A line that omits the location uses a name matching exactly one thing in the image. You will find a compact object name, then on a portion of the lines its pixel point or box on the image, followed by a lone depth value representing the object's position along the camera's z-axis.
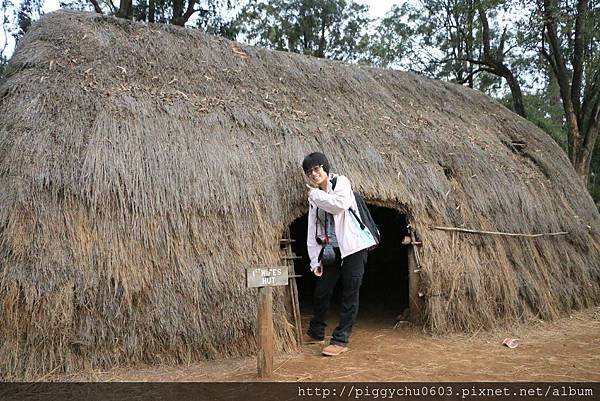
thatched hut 4.20
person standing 4.61
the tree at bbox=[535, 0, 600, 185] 10.62
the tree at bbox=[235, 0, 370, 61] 20.58
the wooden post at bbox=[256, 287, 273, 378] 3.98
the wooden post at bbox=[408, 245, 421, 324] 5.89
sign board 3.87
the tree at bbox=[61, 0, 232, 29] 15.10
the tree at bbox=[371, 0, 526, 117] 14.41
